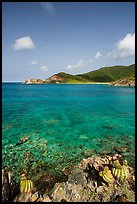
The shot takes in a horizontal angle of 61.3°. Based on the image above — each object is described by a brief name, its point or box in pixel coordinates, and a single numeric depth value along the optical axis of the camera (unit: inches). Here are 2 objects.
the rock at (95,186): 242.0
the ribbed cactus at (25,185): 258.1
